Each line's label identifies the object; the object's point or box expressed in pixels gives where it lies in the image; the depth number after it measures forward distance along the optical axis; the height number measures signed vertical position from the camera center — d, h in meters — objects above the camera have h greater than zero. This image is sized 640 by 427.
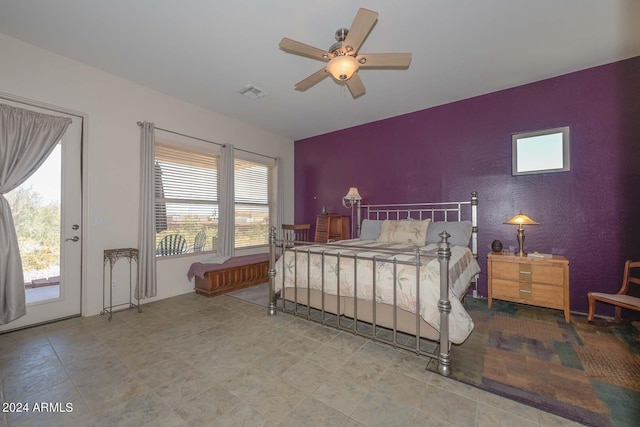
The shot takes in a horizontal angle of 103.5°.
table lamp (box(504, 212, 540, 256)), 3.02 -0.10
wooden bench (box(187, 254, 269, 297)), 3.66 -0.92
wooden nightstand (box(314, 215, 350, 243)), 4.75 -0.25
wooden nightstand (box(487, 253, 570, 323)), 2.72 -0.75
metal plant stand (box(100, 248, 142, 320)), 3.01 -0.60
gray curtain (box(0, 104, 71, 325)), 2.39 +0.47
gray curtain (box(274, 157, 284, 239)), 5.30 +0.39
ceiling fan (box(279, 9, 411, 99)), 1.93 +1.33
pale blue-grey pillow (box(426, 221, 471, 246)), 3.29 -0.22
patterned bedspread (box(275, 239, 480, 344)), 1.92 -0.57
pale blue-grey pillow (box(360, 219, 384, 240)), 3.92 -0.23
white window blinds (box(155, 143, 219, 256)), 3.64 +0.23
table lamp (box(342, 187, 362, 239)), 4.50 +0.28
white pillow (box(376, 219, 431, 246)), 3.37 -0.24
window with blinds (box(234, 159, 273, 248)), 4.77 +0.26
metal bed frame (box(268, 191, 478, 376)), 1.84 -0.51
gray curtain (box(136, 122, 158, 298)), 3.27 -0.04
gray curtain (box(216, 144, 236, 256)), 4.19 +0.15
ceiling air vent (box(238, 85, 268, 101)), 3.42 +1.72
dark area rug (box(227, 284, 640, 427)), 1.52 -1.15
